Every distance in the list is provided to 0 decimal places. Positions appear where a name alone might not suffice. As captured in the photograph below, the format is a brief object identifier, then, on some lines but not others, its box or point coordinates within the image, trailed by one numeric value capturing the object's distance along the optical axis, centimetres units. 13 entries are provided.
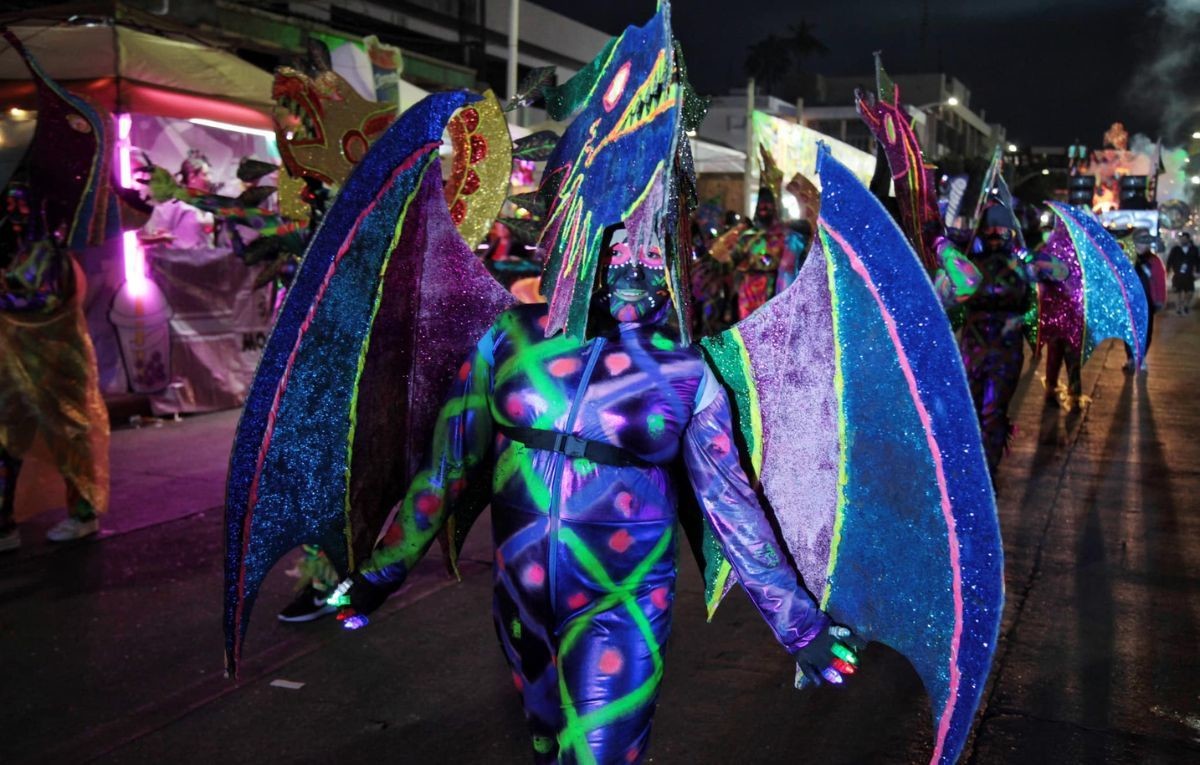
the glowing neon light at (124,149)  980
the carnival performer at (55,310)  609
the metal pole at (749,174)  1940
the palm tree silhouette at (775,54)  7225
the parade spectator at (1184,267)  2742
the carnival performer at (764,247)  1106
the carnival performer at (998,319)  744
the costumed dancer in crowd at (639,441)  244
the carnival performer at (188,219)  1043
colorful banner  1558
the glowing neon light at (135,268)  977
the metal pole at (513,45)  1484
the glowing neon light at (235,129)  1052
